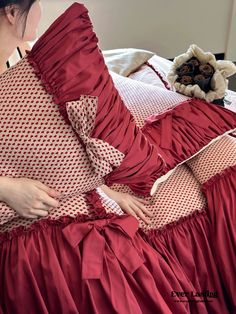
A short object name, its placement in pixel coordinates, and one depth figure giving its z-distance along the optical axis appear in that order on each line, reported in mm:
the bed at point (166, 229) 702
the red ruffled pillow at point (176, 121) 968
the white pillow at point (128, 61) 1415
